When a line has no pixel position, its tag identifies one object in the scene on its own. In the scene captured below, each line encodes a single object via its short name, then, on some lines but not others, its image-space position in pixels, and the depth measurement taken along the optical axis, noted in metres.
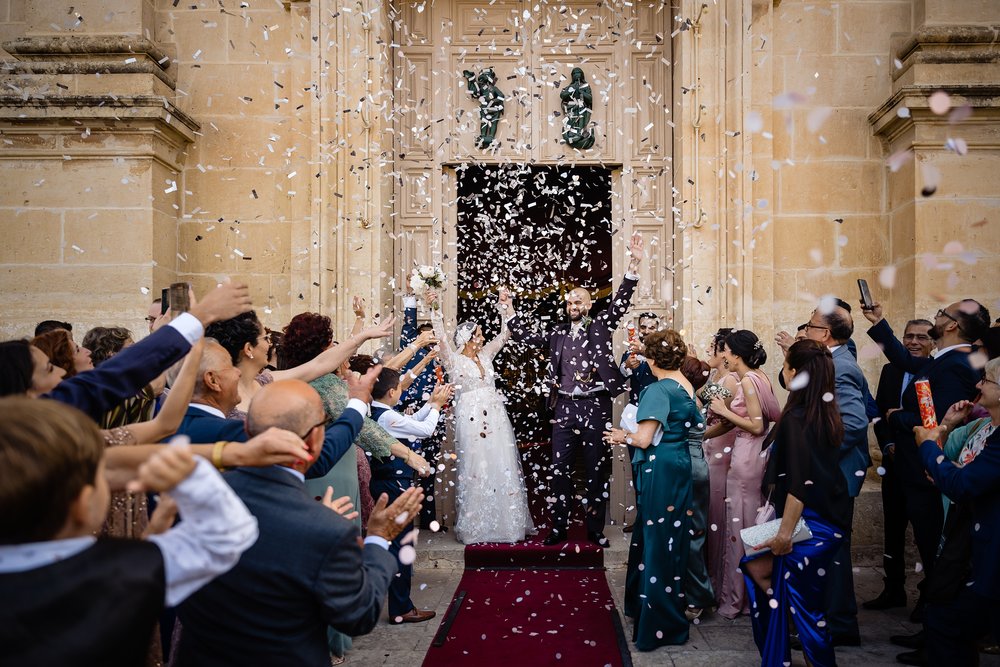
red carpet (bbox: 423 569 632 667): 4.56
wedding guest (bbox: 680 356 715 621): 5.18
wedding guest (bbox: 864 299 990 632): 4.77
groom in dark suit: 6.67
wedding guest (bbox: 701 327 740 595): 5.51
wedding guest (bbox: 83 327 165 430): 3.46
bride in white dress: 6.74
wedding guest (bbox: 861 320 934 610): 5.35
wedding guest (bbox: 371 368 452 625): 4.99
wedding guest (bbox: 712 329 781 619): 5.20
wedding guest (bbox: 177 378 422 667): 2.08
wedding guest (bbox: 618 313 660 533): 6.24
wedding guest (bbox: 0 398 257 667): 1.36
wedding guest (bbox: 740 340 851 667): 3.82
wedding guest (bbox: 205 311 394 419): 3.55
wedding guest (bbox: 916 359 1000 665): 3.26
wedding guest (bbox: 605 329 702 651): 4.65
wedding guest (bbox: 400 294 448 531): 6.74
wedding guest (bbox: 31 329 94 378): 3.29
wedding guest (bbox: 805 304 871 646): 4.58
